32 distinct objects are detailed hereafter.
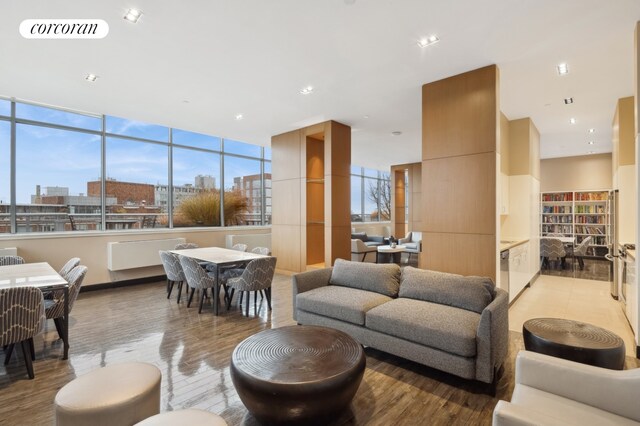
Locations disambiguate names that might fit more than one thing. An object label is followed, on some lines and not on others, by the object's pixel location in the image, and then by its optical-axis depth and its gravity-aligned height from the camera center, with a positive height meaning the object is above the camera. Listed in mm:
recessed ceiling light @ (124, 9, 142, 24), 3020 +1932
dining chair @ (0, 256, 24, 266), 4531 -670
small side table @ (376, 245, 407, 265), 8306 -1171
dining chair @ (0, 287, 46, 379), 2607 -868
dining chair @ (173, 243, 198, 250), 6489 -673
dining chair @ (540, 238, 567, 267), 7887 -929
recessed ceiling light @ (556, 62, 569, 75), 4027 +1862
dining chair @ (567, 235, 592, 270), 8188 -1031
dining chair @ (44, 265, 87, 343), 3268 -933
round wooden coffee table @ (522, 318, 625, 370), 2189 -958
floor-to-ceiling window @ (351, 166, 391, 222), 13047 +755
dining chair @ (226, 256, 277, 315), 4430 -911
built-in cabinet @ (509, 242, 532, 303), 4840 -962
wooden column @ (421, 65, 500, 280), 4023 +540
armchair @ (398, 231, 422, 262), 9461 -915
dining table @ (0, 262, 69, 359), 3168 -705
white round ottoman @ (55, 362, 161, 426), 1660 -1013
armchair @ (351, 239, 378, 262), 8242 -950
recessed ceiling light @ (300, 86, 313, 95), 4918 +1943
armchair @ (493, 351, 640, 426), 1445 -951
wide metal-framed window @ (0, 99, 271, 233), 5508 +831
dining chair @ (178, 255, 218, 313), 4527 -906
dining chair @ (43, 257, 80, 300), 3674 -731
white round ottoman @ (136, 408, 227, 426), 1513 -1007
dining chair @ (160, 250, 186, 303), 5004 -853
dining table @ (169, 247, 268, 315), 4559 -713
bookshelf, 9586 -137
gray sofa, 2545 -959
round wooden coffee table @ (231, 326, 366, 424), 1936 -1047
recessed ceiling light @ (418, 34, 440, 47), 3434 +1901
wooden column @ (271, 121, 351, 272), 6688 +383
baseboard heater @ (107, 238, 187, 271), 6160 -793
